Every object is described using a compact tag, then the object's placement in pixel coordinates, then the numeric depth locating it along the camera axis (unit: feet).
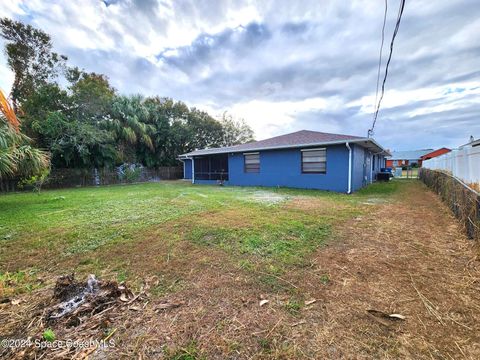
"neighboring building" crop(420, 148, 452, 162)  124.86
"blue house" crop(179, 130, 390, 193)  31.12
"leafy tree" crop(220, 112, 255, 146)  89.04
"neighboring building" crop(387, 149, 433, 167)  135.06
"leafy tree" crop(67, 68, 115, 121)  48.08
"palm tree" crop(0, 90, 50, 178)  16.38
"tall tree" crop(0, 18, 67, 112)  42.11
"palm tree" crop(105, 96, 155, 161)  52.16
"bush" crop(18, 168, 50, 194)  26.49
